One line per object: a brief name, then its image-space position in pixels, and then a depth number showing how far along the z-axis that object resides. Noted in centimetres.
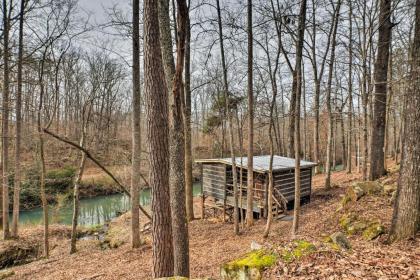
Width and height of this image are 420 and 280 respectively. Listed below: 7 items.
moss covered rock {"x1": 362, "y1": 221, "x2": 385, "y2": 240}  545
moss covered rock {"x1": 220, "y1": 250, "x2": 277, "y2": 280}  336
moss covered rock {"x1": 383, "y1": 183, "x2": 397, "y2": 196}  723
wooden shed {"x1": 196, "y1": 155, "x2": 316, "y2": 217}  1216
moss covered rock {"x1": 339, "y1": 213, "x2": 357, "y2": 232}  654
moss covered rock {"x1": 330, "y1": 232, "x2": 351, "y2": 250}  420
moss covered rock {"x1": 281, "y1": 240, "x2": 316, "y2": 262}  356
